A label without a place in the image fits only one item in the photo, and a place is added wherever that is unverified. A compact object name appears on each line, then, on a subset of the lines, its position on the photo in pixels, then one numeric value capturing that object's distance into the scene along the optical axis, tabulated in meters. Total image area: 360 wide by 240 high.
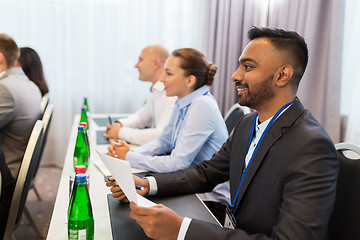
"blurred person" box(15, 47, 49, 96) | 2.80
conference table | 0.97
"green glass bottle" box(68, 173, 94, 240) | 0.90
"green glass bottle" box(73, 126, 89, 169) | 1.53
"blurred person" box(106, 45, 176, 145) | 2.12
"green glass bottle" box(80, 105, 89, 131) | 2.10
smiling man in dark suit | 0.87
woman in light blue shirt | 1.57
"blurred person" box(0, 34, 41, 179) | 2.06
